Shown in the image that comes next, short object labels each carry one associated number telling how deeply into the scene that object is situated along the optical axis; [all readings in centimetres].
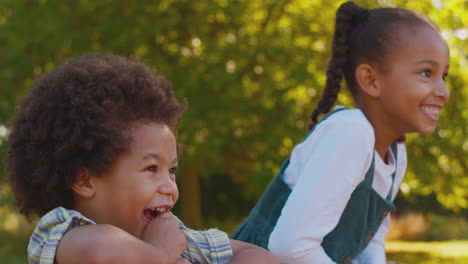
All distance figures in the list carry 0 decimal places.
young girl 166
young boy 148
